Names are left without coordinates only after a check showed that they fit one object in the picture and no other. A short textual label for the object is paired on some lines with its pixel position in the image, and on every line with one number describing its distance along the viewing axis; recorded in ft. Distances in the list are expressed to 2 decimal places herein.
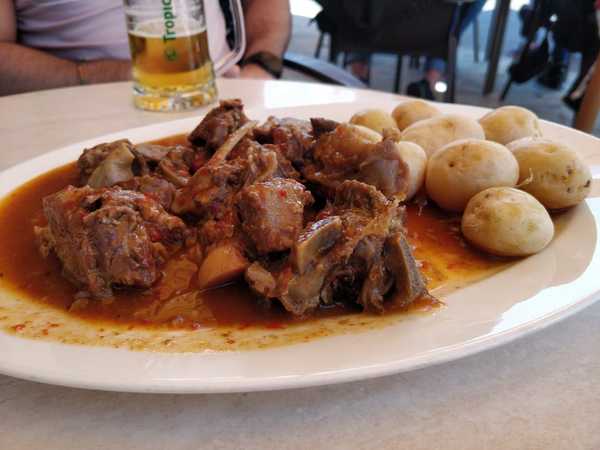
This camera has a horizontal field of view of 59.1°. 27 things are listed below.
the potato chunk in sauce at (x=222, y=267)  0.77
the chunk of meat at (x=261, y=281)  0.71
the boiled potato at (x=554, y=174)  0.92
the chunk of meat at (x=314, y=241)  0.70
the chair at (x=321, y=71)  1.74
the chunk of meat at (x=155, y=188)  0.96
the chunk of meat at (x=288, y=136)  1.07
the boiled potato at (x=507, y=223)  0.82
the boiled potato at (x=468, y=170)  0.94
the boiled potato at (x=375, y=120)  1.22
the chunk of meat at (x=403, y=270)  0.70
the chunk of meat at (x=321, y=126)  1.09
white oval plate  0.57
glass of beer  1.41
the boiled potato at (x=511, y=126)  1.11
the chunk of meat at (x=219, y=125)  1.13
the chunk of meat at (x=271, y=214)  0.77
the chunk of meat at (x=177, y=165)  1.03
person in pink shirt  1.84
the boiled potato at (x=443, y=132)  1.09
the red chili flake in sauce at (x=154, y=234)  0.85
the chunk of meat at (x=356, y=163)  0.89
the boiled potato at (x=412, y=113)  1.25
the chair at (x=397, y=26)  2.70
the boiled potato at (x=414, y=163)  1.02
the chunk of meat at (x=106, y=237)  0.78
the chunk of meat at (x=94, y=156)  1.06
